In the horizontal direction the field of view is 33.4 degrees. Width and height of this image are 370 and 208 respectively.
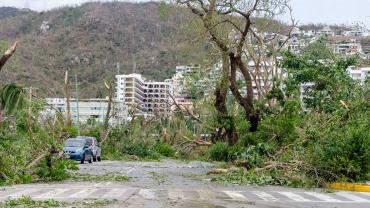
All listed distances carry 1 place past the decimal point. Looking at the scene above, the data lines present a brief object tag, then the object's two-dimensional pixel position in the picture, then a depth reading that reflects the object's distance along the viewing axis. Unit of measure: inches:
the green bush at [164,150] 1952.5
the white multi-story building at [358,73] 2134.1
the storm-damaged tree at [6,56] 702.6
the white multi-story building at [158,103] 2049.7
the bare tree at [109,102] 1876.2
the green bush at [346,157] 794.8
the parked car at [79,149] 1381.6
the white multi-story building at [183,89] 1916.5
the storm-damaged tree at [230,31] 1217.9
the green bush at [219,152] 1448.1
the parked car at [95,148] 1501.7
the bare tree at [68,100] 1822.2
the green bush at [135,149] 1817.2
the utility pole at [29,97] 1190.9
